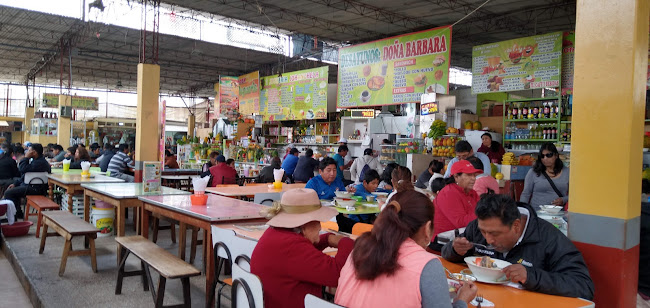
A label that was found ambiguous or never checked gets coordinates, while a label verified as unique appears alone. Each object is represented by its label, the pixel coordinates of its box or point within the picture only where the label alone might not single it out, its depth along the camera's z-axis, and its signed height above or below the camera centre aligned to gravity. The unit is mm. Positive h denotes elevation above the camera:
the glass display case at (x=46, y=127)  19339 +312
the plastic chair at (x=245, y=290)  2324 -736
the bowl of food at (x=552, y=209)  4805 -576
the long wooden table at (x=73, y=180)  7543 -715
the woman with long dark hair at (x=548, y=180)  5660 -342
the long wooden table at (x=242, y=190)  6746 -718
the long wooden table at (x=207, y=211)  4340 -695
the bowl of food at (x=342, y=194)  5975 -616
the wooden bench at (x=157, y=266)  3712 -1011
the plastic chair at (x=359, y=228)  4035 -697
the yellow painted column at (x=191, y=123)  27627 +916
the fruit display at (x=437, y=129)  9531 +372
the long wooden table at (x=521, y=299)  2240 -705
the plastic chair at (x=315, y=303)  1881 -631
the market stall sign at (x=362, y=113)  12852 +853
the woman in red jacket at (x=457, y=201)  4039 -452
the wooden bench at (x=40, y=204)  7371 -1094
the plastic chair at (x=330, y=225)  4294 -729
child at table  6298 -520
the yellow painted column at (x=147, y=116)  9188 +411
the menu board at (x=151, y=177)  6164 -500
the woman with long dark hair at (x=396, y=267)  1832 -466
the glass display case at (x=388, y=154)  10523 -172
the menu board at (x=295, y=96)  13773 +1450
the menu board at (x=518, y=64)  10070 +1896
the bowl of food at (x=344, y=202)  5530 -664
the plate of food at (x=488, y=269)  2473 -624
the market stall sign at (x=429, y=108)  9781 +802
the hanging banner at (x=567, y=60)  9914 +1892
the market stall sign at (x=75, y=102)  21828 +1536
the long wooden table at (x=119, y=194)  5871 -723
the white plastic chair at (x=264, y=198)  6188 -728
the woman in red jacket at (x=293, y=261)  2445 -601
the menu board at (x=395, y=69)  10664 +1853
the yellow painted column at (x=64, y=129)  19609 +260
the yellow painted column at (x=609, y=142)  2768 +68
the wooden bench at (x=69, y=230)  5232 -1048
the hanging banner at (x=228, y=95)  17641 +1690
